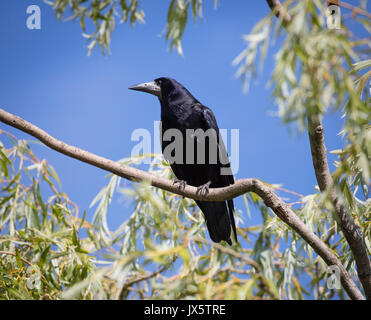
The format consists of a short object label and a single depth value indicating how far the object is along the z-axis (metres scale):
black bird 3.14
